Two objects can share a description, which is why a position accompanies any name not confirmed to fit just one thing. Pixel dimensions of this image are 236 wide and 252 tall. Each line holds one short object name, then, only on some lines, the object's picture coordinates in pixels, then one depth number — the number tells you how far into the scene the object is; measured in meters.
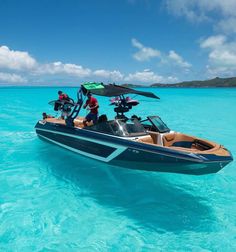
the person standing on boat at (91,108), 10.02
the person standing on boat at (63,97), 12.95
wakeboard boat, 6.87
